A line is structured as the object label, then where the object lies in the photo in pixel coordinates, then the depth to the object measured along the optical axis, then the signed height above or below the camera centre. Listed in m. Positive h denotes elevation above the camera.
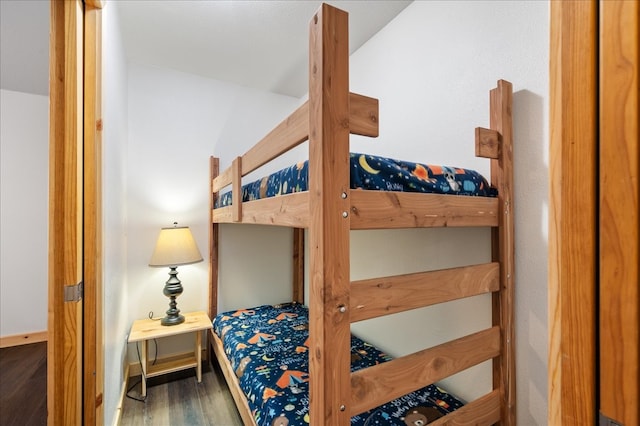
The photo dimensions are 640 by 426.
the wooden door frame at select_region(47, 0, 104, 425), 0.90 +0.00
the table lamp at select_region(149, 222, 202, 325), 2.09 -0.29
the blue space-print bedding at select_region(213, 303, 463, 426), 1.16 -0.83
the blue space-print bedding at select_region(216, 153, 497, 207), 0.86 +0.13
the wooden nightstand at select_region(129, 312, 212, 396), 1.98 -0.83
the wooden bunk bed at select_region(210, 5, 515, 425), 0.76 -0.10
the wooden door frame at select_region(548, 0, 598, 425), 0.33 +0.00
